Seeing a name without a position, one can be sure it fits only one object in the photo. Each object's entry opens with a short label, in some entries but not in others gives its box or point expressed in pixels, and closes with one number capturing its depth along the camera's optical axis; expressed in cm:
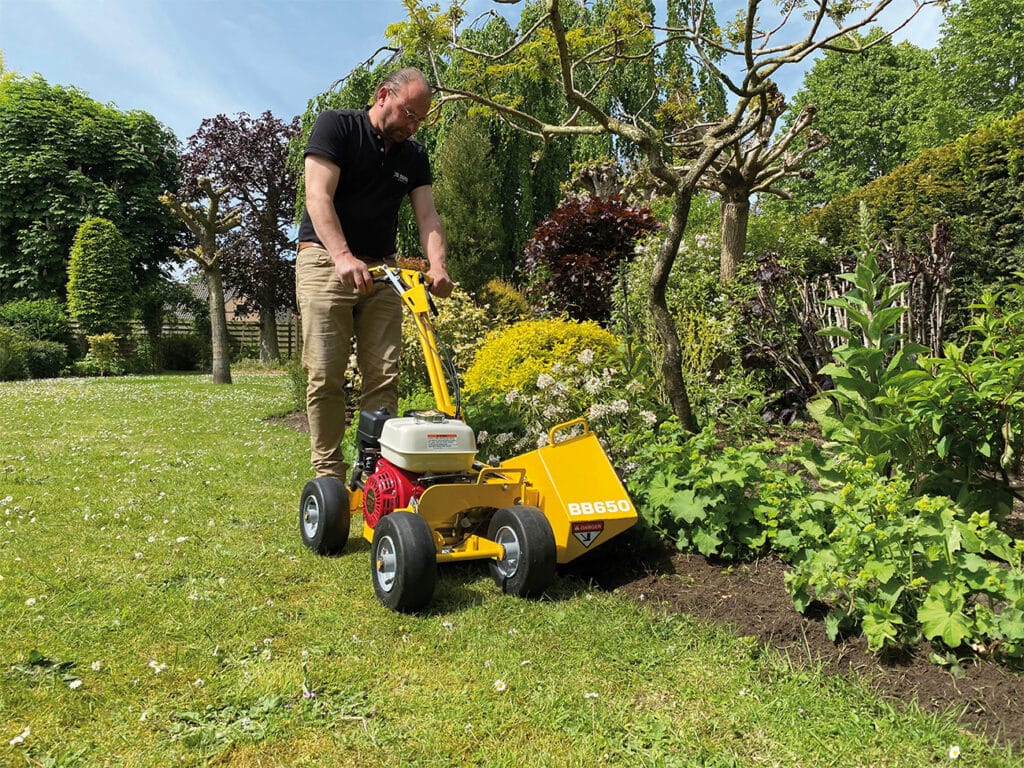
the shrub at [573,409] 348
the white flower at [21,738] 161
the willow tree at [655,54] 312
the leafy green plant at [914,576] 174
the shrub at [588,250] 684
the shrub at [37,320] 1853
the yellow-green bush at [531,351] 392
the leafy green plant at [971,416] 210
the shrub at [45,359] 1700
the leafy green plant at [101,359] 1789
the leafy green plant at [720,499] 253
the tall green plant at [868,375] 241
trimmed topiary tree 1991
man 300
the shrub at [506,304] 825
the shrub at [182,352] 2147
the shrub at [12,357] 1550
